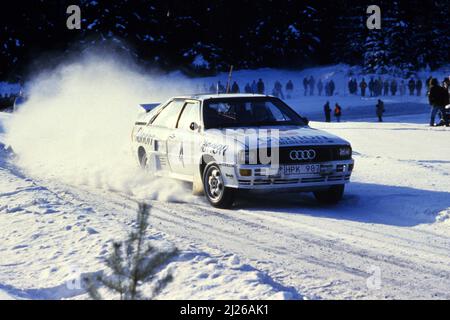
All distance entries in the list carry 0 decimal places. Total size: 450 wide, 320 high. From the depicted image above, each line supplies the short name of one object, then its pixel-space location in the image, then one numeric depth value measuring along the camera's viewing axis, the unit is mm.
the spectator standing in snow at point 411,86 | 47594
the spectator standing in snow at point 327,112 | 34969
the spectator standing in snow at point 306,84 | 51031
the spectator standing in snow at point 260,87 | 46562
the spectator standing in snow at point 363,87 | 48397
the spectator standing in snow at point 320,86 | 49622
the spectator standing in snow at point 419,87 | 47406
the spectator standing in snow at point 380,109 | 34281
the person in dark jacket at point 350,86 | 49156
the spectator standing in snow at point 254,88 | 46581
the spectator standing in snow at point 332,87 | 48406
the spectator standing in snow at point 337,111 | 34703
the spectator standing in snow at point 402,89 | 48253
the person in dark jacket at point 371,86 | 47962
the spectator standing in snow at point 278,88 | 49062
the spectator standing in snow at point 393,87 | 47906
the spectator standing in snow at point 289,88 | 51231
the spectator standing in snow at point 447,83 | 23762
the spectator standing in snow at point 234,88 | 44850
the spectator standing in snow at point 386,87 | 48775
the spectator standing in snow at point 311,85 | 50241
